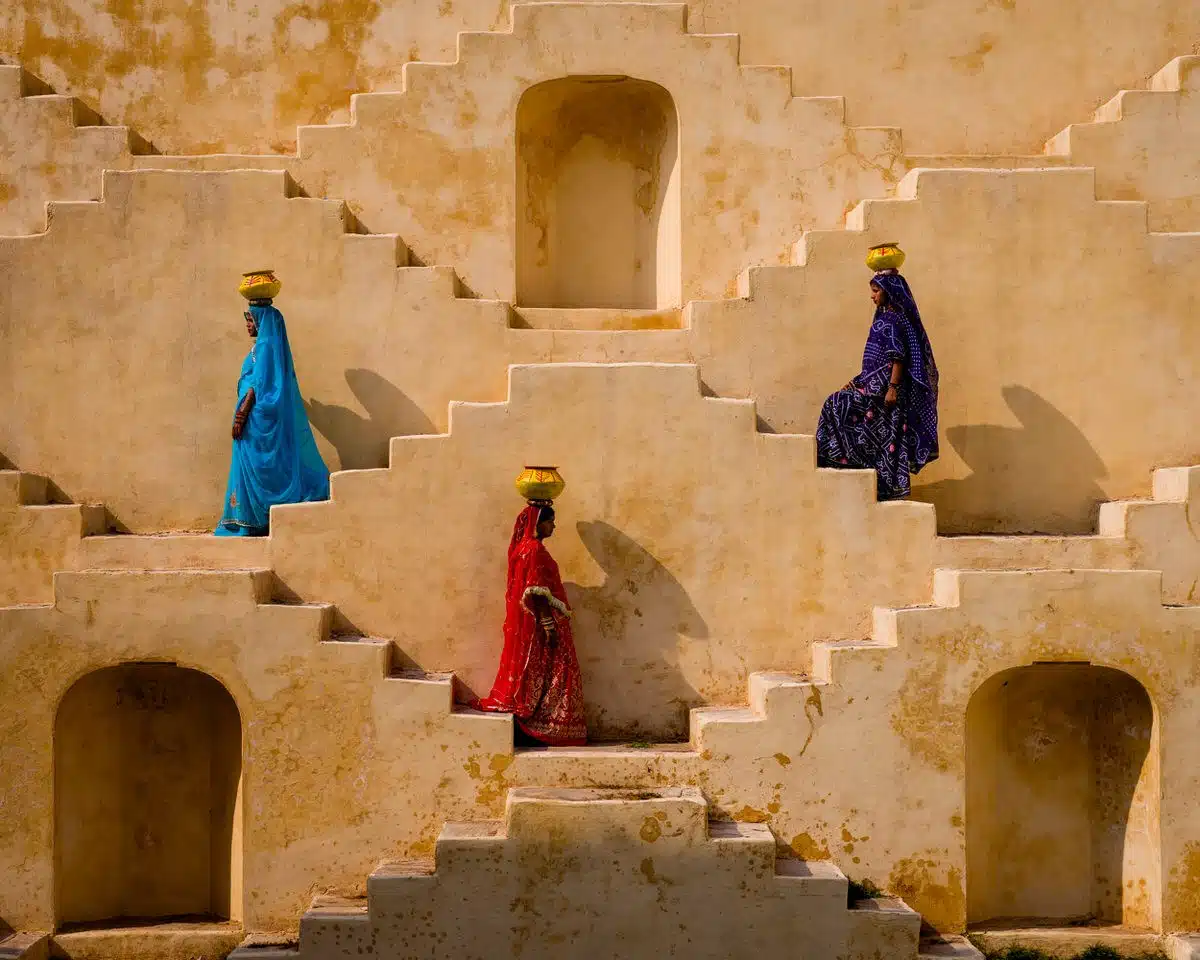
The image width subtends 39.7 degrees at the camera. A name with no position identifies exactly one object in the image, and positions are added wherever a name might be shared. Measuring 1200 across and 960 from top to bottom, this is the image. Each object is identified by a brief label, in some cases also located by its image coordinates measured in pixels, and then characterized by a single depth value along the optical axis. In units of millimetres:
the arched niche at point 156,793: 11211
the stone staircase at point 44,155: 12766
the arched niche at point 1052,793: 11219
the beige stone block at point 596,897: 9938
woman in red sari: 10789
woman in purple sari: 11445
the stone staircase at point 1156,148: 12844
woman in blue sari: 11406
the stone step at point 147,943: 10633
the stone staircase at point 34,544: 11344
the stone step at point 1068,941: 10711
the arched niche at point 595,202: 13469
